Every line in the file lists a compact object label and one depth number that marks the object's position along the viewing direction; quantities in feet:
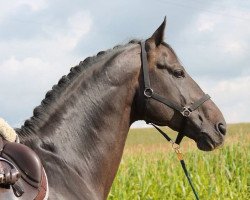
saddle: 19.25
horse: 22.21
